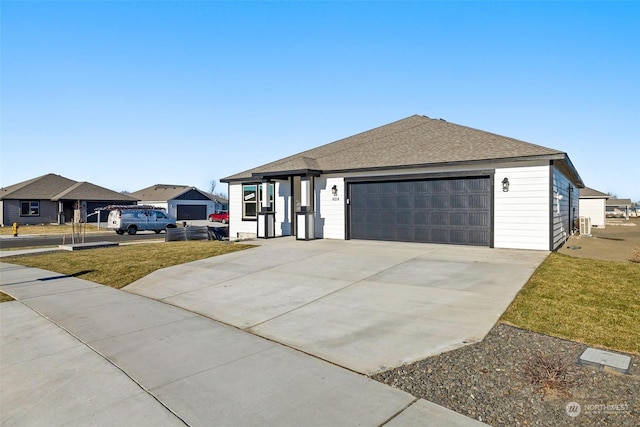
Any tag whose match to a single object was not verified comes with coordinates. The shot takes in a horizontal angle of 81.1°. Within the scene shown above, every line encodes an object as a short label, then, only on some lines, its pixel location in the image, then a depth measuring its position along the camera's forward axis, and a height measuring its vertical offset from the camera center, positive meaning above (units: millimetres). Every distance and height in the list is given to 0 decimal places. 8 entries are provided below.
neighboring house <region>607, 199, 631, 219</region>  71050 +902
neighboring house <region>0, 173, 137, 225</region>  38375 +1342
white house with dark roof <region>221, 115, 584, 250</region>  12234 +814
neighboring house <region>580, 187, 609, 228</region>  33700 +252
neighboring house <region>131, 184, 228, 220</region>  49750 +1586
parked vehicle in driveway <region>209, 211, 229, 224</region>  45406 -667
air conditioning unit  21859 -967
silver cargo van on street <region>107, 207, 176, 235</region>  27469 -613
